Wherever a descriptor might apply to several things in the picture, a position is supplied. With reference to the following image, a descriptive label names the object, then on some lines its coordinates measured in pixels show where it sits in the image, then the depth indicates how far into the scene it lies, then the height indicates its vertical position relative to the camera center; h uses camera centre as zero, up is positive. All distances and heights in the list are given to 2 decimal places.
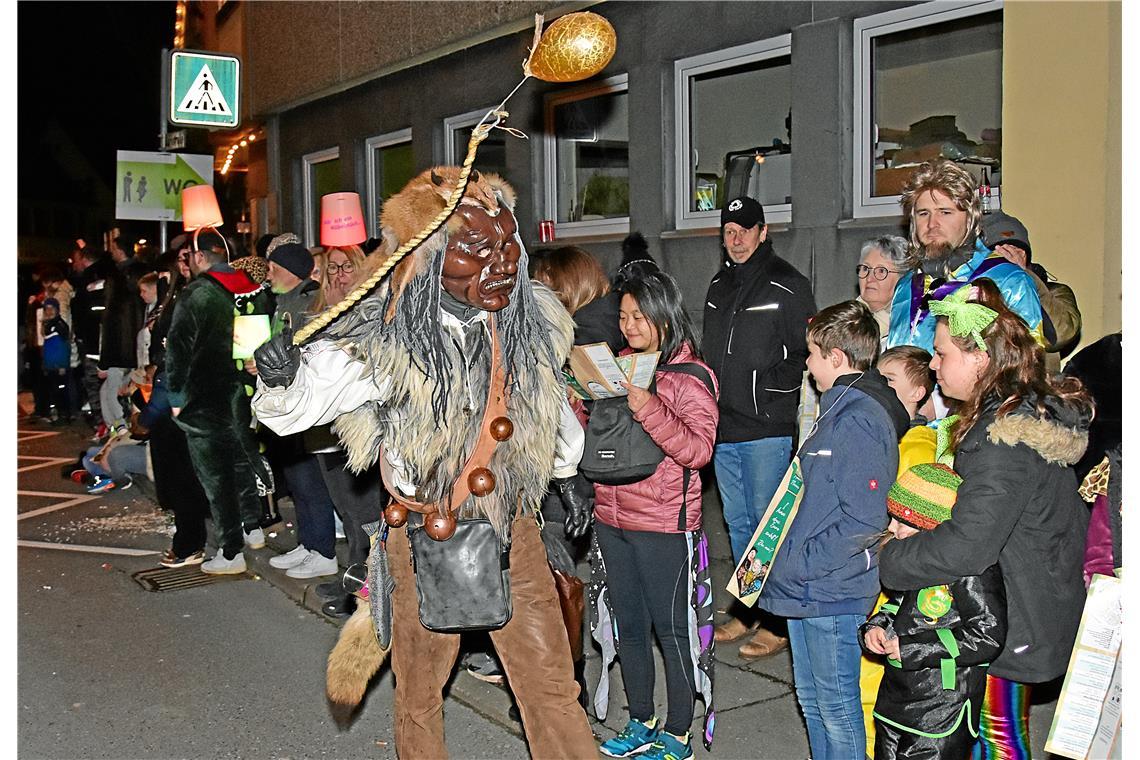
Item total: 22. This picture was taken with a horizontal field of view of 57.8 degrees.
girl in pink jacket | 4.20 -0.72
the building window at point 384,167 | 13.11 +2.66
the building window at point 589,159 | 9.94 +2.15
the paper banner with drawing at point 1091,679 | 2.84 -0.85
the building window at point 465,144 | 11.50 +2.63
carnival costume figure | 3.22 -0.14
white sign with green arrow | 11.62 +2.18
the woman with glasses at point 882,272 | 5.38 +0.53
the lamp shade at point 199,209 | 7.82 +1.24
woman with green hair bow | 3.14 -0.35
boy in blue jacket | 3.59 -0.62
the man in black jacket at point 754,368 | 5.57 +0.02
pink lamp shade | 7.11 +1.07
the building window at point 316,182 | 14.82 +2.81
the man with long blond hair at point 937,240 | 4.35 +0.57
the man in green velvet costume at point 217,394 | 6.84 -0.15
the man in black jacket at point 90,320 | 13.51 +0.71
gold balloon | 3.22 +1.02
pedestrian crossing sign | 10.89 +3.04
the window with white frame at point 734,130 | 8.28 +2.05
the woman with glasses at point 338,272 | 6.35 +0.63
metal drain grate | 7.16 -1.46
